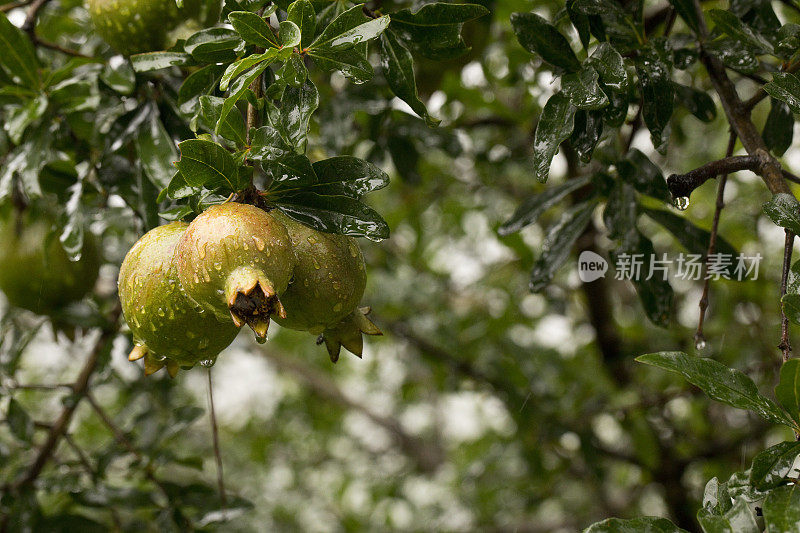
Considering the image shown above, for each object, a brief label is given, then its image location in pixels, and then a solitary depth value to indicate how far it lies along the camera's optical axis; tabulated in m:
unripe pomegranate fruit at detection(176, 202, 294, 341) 1.62
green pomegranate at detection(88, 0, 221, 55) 1.79
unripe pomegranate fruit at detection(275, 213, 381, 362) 1.65
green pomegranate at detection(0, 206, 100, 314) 1.93
